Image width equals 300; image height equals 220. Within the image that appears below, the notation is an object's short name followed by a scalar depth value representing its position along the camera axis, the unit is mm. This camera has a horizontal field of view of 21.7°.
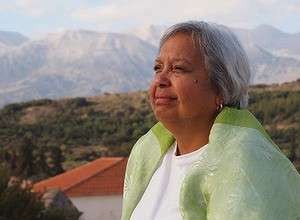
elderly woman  2102
